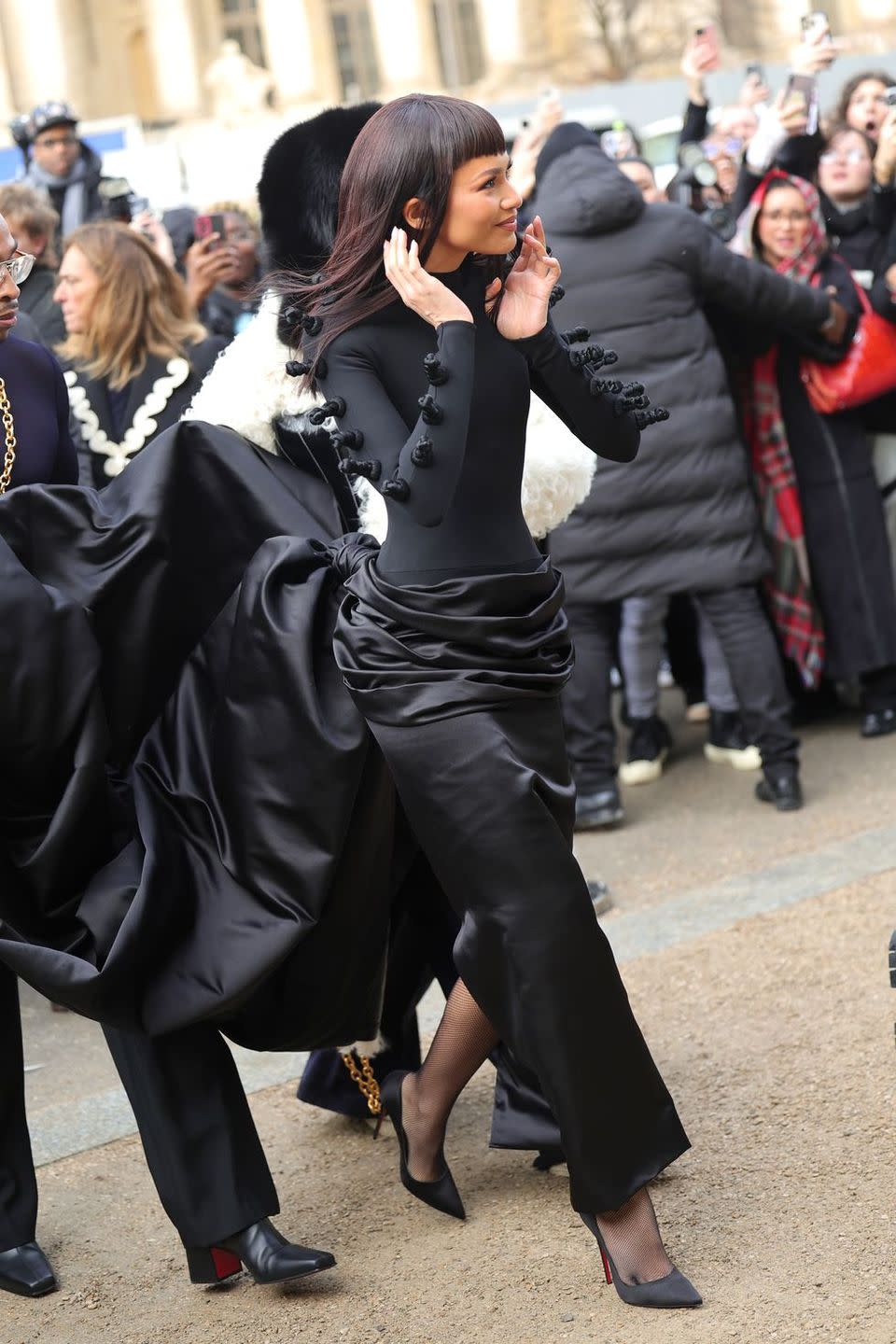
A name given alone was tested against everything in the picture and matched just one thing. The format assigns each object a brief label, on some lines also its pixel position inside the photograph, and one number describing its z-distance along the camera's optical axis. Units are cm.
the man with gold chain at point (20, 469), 323
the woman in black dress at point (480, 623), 276
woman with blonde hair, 490
